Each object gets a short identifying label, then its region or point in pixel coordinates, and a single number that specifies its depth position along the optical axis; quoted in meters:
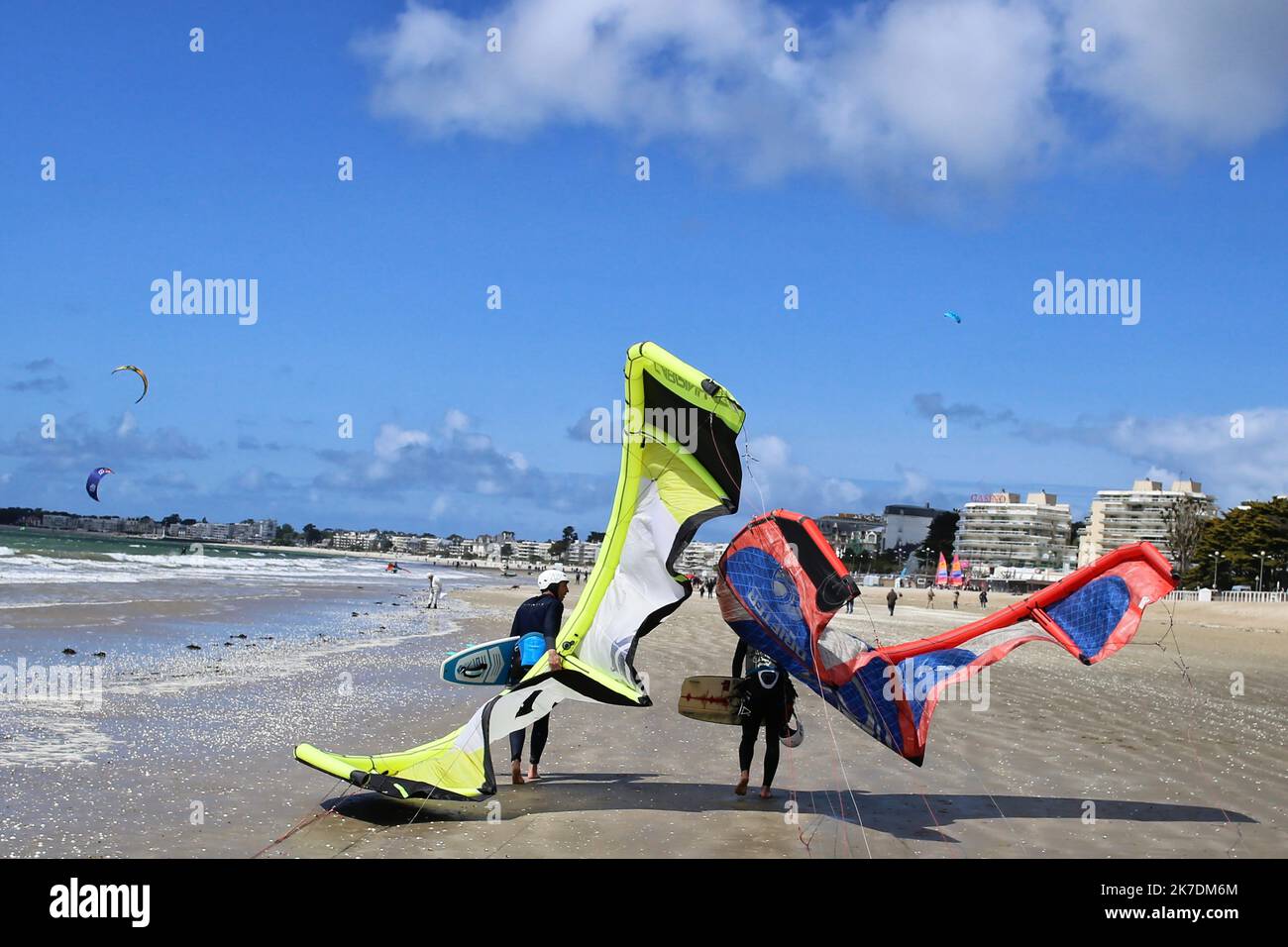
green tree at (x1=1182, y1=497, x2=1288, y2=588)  87.75
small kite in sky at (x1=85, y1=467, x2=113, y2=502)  45.75
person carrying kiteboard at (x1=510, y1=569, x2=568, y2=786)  9.02
